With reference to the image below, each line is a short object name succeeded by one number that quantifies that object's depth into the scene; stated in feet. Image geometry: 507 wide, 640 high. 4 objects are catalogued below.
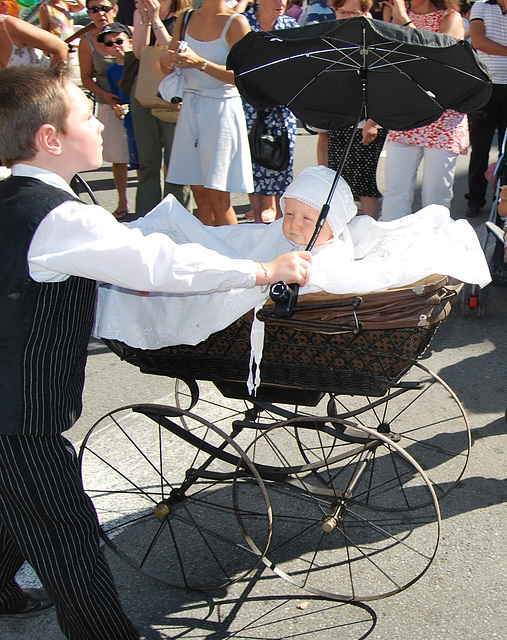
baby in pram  8.09
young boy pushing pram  6.68
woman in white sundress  16.87
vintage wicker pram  8.23
